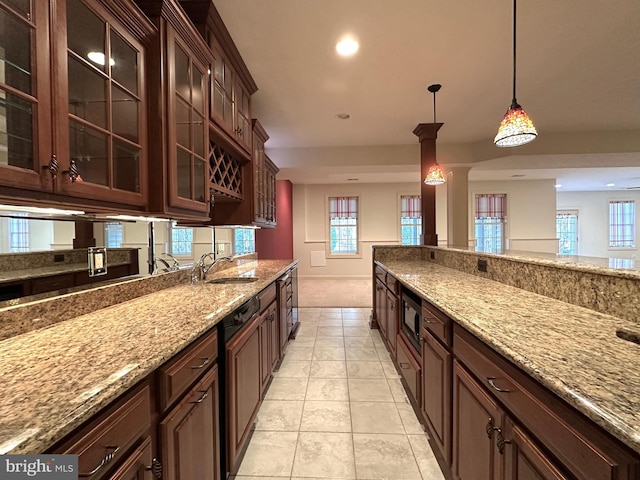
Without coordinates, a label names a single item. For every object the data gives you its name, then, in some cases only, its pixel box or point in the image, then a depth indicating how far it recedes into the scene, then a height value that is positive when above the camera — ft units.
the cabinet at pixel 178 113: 4.43 +2.16
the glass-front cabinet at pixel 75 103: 2.73 +1.54
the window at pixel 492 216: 25.26 +1.72
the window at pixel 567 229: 28.76 +0.61
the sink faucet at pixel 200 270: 7.14 -0.86
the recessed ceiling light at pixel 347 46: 6.96 +4.80
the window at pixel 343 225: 25.95 +1.06
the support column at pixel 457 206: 15.47 +1.64
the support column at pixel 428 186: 12.33 +2.37
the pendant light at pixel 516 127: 6.07 +2.36
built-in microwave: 6.02 -1.87
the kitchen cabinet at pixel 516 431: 1.92 -1.68
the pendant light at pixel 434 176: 10.63 +2.27
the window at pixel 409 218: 25.52 +1.62
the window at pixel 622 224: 28.12 +1.06
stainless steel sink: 7.72 -1.16
